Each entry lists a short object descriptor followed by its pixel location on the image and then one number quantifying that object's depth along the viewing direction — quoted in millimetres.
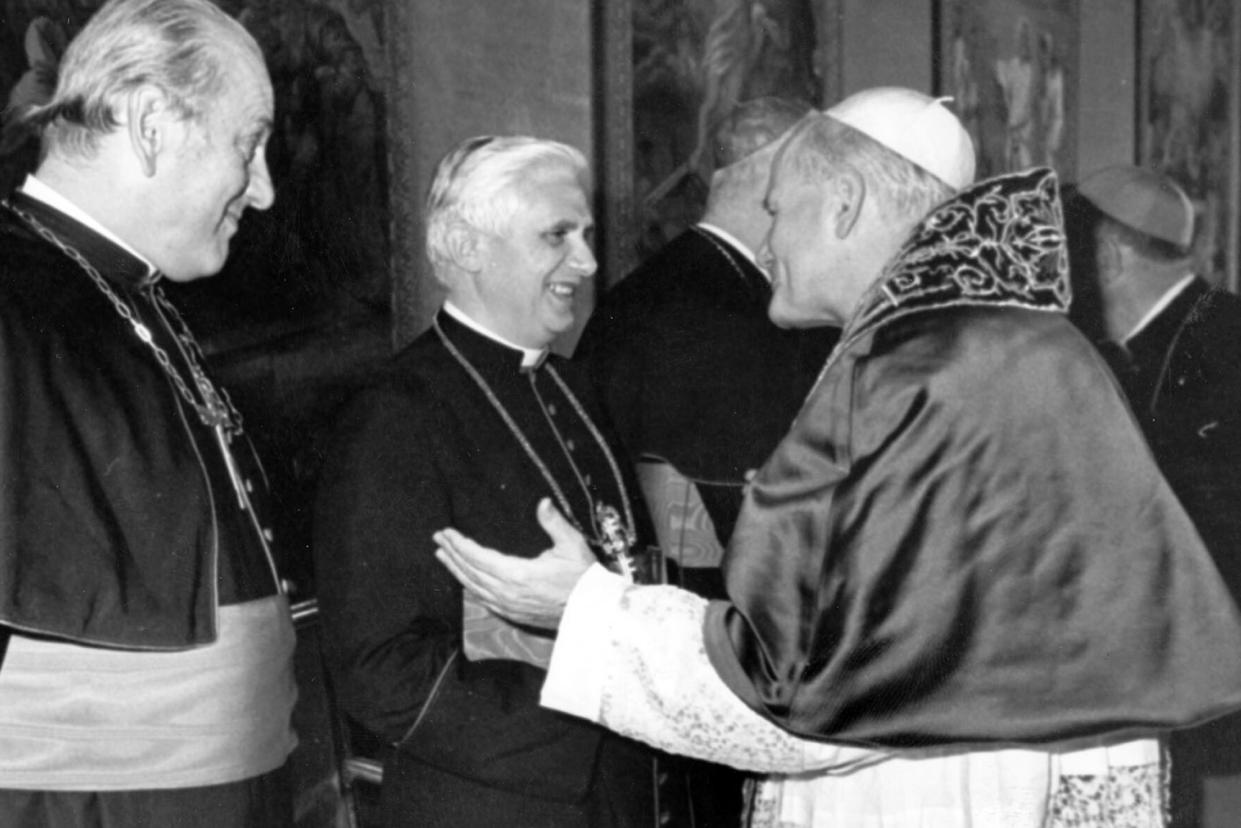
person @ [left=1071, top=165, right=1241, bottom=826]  4676
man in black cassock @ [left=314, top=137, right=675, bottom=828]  2514
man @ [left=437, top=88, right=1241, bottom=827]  2162
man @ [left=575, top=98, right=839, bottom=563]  3883
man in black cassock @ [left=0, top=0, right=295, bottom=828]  1967
